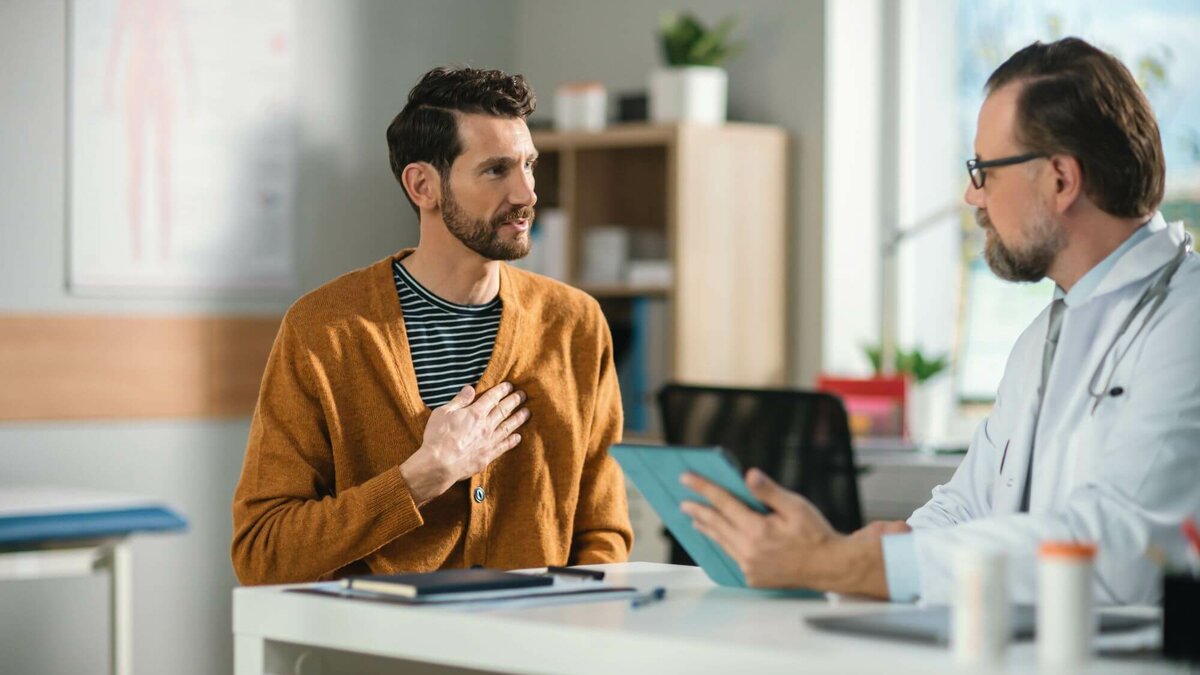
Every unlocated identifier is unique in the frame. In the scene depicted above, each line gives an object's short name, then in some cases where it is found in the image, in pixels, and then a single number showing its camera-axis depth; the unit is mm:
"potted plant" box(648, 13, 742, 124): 4305
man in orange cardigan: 2162
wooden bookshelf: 4289
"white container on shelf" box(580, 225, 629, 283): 4469
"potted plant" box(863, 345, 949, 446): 4258
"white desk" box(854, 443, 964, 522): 3740
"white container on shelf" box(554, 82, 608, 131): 4449
